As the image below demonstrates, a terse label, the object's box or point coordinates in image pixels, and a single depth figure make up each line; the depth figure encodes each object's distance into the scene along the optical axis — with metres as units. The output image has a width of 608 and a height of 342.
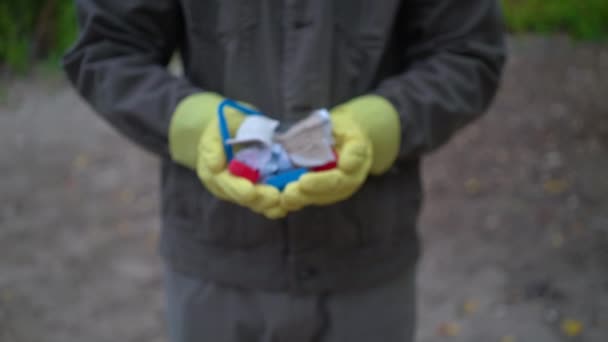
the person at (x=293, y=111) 1.15
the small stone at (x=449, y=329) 2.54
